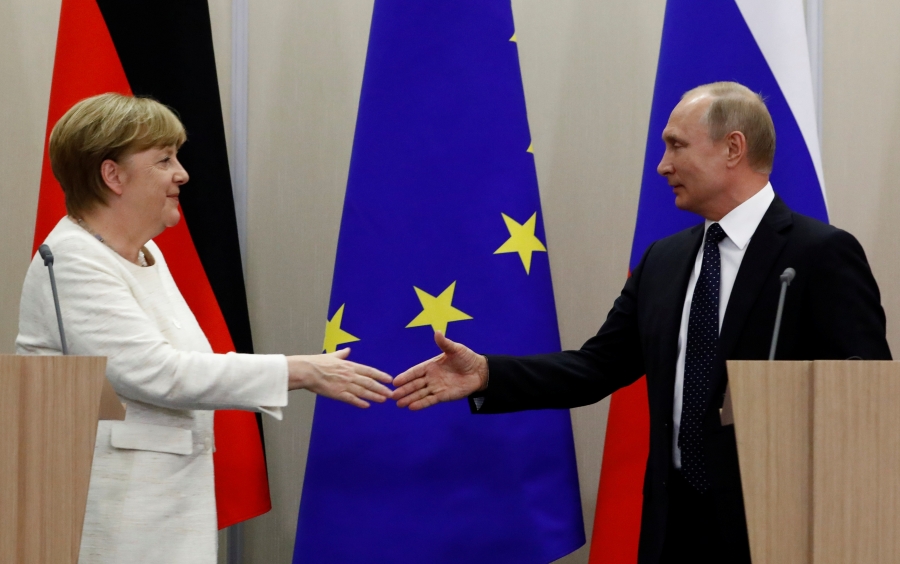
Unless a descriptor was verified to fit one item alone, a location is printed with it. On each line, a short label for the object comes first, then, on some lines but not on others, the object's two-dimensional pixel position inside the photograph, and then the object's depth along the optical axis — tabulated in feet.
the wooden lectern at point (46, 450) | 17.86
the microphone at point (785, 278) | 18.02
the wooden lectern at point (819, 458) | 17.72
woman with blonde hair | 18.94
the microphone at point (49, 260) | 18.12
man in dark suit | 19.24
